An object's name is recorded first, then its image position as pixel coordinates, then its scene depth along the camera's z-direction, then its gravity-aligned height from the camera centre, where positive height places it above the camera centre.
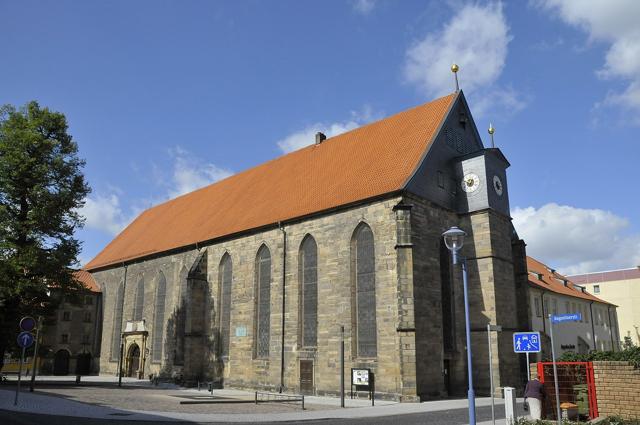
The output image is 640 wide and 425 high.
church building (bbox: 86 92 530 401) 22.25 +3.22
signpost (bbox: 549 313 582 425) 11.38 +0.49
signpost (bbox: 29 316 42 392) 23.20 +0.59
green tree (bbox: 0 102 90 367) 24.25 +6.00
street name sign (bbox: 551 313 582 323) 11.38 +0.49
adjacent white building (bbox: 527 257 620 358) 35.88 +2.27
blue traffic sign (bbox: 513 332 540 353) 11.80 -0.01
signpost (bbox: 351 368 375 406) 21.30 -1.45
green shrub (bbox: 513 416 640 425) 10.94 -1.59
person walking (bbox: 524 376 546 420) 13.05 -1.30
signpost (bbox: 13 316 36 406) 15.94 +0.22
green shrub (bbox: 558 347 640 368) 12.68 -0.38
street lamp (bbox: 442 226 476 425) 11.68 +2.13
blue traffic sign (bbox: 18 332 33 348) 15.89 +0.07
